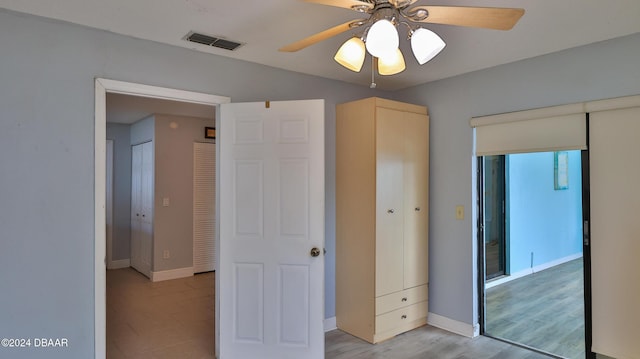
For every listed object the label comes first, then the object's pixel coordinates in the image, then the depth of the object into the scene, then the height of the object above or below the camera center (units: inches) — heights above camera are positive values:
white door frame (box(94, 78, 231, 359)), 91.3 -5.8
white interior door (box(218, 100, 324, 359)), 108.7 -13.0
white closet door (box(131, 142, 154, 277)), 208.4 -13.2
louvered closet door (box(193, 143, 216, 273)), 217.8 -13.8
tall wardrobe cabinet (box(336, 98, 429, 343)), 125.6 -12.3
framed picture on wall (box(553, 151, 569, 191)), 142.8 +5.7
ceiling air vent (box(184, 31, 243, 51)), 97.2 +41.0
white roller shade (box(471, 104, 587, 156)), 106.5 +17.3
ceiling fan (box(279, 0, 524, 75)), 55.7 +27.2
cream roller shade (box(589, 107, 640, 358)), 96.4 -13.2
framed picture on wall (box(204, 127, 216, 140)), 220.8 +33.1
